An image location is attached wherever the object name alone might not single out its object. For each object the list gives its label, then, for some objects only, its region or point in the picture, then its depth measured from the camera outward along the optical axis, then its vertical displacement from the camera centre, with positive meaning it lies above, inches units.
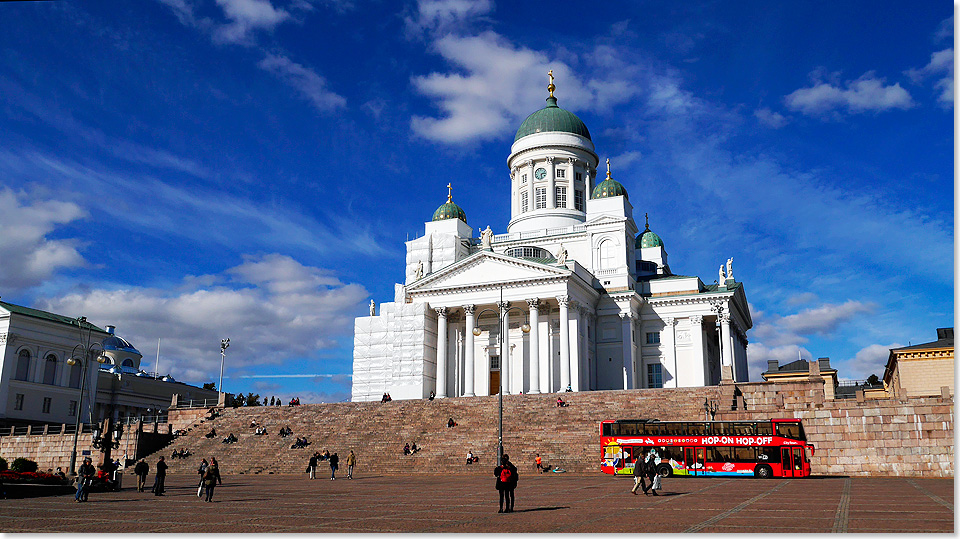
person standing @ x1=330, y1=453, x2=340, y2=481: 1422.7 -26.8
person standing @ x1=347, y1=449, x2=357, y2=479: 1386.7 -22.5
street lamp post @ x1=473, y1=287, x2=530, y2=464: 1278.3 +239.2
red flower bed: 1111.6 -41.8
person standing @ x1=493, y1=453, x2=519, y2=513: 727.1 -26.8
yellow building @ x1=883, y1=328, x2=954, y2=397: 2288.4 +238.9
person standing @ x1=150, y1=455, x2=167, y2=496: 1071.6 -40.5
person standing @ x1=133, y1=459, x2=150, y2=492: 1160.2 -33.8
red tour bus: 1353.3 +4.5
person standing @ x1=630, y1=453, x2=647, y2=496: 932.6 -23.3
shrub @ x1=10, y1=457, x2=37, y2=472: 1519.4 -32.5
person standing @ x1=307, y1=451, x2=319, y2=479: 1473.9 -29.6
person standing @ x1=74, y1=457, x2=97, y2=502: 988.7 -38.9
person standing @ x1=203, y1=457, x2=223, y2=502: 946.7 -35.8
